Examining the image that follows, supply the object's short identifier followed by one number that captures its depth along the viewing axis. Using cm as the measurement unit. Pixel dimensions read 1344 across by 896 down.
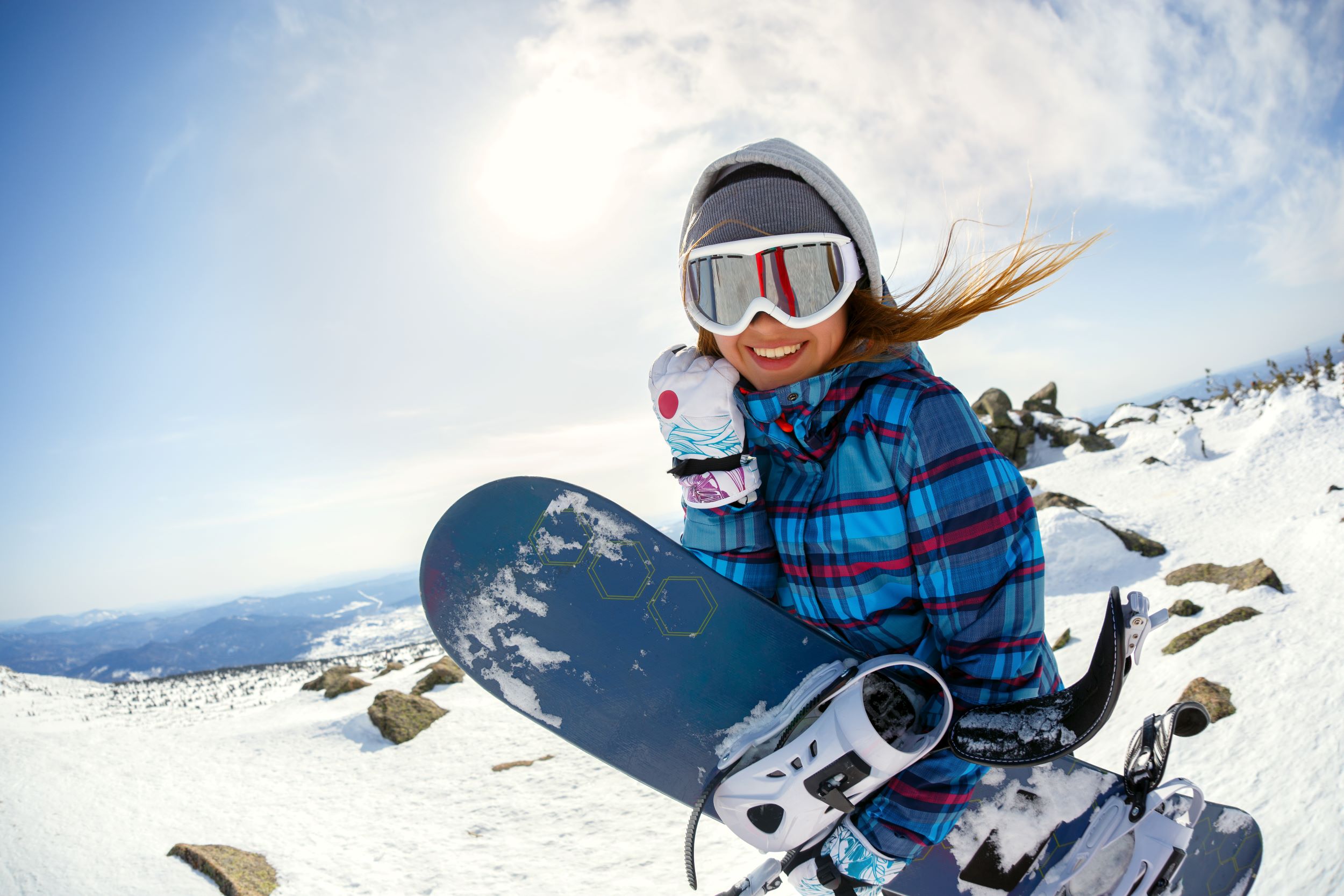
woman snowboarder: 122
